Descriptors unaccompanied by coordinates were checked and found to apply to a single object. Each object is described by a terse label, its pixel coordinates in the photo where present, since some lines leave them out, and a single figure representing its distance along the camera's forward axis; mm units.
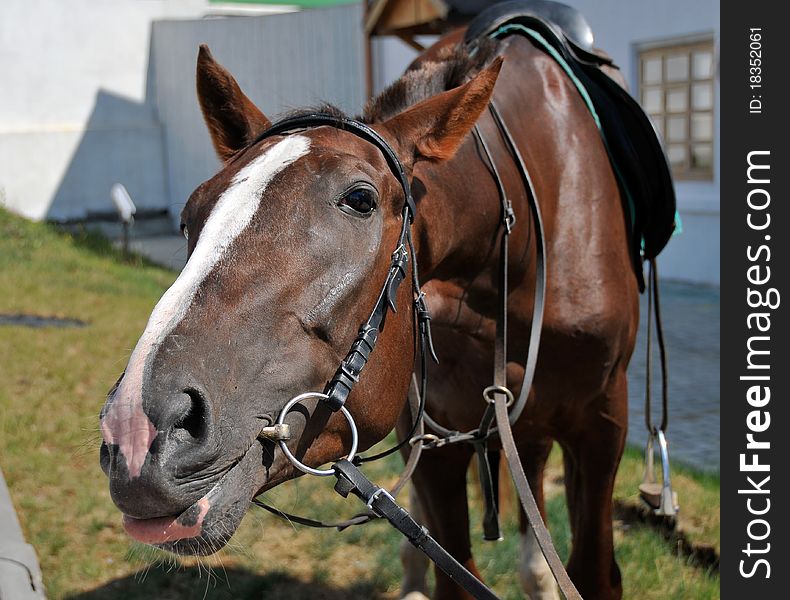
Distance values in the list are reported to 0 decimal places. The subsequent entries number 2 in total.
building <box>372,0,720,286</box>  9812
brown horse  1729
